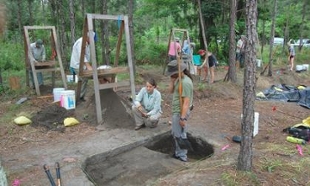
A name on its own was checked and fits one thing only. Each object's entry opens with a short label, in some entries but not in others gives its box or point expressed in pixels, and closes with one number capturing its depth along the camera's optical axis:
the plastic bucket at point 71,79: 9.75
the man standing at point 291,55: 14.93
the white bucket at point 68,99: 6.89
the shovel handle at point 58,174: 3.61
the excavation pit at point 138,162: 4.38
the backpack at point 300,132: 5.26
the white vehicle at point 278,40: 30.23
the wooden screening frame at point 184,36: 10.83
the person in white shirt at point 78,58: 6.85
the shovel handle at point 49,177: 3.54
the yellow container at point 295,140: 5.09
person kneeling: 5.70
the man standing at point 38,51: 8.62
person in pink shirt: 11.88
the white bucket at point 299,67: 15.26
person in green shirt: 4.50
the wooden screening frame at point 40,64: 8.22
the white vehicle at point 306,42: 26.58
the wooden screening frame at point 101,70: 5.97
